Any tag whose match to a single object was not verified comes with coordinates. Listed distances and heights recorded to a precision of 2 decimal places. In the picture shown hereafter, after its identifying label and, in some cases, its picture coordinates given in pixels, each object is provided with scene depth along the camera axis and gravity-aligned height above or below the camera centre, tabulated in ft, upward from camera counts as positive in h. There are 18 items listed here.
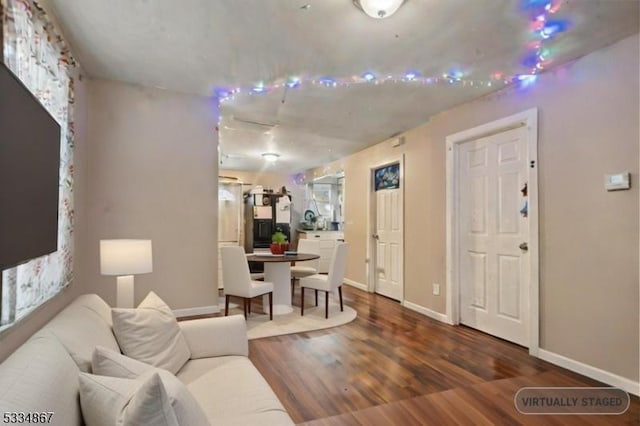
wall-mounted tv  3.49 +0.55
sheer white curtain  4.69 +2.26
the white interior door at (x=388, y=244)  15.84 -1.33
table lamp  7.02 -0.94
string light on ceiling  7.21 +4.25
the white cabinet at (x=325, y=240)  23.17 -1.57
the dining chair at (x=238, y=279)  12.16 -2.30
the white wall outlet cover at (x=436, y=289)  13.07 -2.85
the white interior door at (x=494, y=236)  10.36 -0.62
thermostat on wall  7.54 +0.84
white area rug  11.43 -3.91
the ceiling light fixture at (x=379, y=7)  6.48 +4.19
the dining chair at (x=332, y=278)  13.32 -2.52
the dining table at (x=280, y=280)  13.75 -2.63
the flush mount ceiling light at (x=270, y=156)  20.10 +3.82
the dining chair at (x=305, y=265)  15.94 -2.55
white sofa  2.84 -1.73
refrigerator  23.09 +0.04
